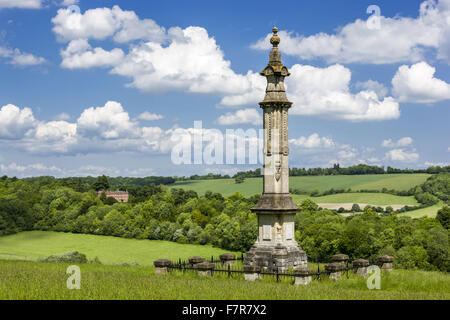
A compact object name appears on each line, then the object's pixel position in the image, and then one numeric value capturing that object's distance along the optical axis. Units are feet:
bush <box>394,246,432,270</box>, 186.60
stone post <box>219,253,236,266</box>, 86.94
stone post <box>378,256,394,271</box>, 84.89
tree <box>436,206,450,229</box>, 228.63
